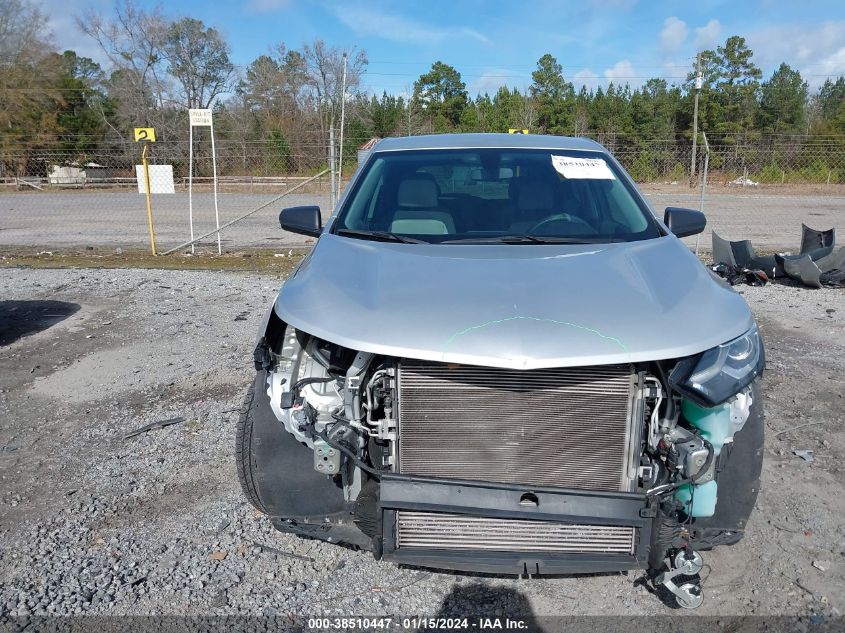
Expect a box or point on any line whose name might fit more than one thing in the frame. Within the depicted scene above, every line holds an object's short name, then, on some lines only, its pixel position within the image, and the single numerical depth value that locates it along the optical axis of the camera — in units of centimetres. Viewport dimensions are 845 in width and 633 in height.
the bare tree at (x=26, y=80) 3744
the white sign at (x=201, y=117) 1155
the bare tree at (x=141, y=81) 4400
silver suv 225
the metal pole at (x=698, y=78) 2336
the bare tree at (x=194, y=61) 4519
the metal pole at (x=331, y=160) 1139
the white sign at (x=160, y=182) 1380
